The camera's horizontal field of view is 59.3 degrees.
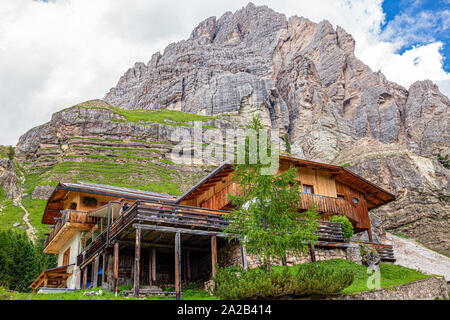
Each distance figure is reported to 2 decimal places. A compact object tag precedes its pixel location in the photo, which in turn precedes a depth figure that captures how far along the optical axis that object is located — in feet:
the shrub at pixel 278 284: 44.42
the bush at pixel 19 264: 120.06
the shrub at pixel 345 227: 79.36
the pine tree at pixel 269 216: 51.21
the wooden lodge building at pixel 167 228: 68.33
